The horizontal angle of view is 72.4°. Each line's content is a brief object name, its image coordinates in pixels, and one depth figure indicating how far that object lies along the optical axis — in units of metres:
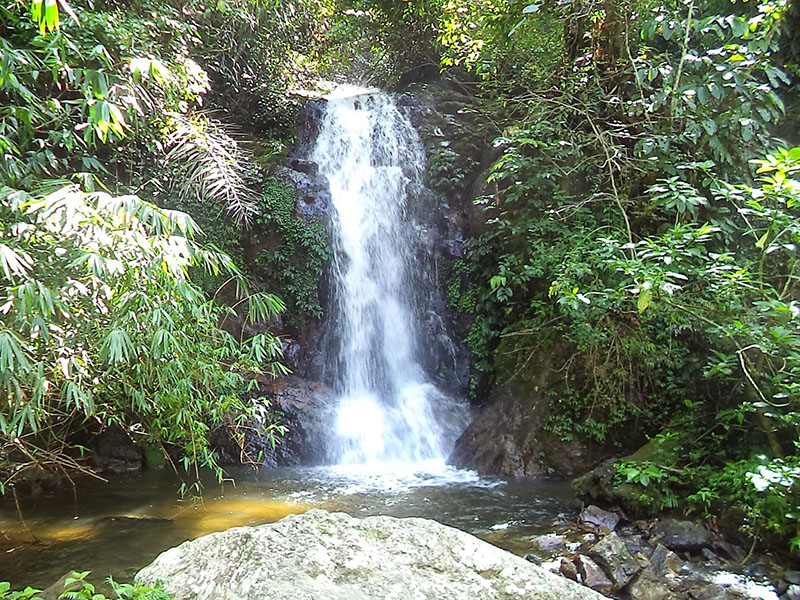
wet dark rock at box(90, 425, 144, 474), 7.03
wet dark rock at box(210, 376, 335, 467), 7.46
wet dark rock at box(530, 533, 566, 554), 4.37
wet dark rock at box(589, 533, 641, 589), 3.76
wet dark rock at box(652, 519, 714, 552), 4.25
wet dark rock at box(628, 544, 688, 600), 3.60
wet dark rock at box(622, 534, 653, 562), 4.25
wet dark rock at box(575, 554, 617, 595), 3.70
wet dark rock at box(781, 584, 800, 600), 3.47
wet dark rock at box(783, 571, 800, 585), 3.62
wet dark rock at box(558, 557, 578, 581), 3.82
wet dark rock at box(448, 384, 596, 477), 6.48
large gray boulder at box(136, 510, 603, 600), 1.70
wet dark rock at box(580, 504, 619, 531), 4.78
